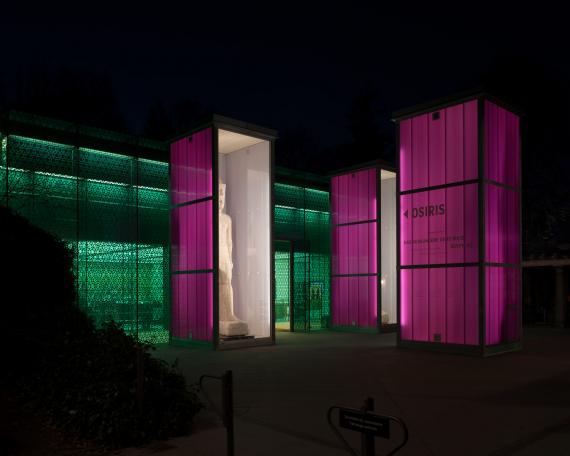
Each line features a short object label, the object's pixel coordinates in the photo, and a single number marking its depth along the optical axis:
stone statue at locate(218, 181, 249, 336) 14.42
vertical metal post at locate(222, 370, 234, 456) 4.50
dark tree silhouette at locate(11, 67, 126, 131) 20.61
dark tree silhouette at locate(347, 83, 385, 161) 42.53
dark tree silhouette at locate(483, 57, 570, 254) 27.73
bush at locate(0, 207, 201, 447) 5.78
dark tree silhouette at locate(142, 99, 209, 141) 33.89
